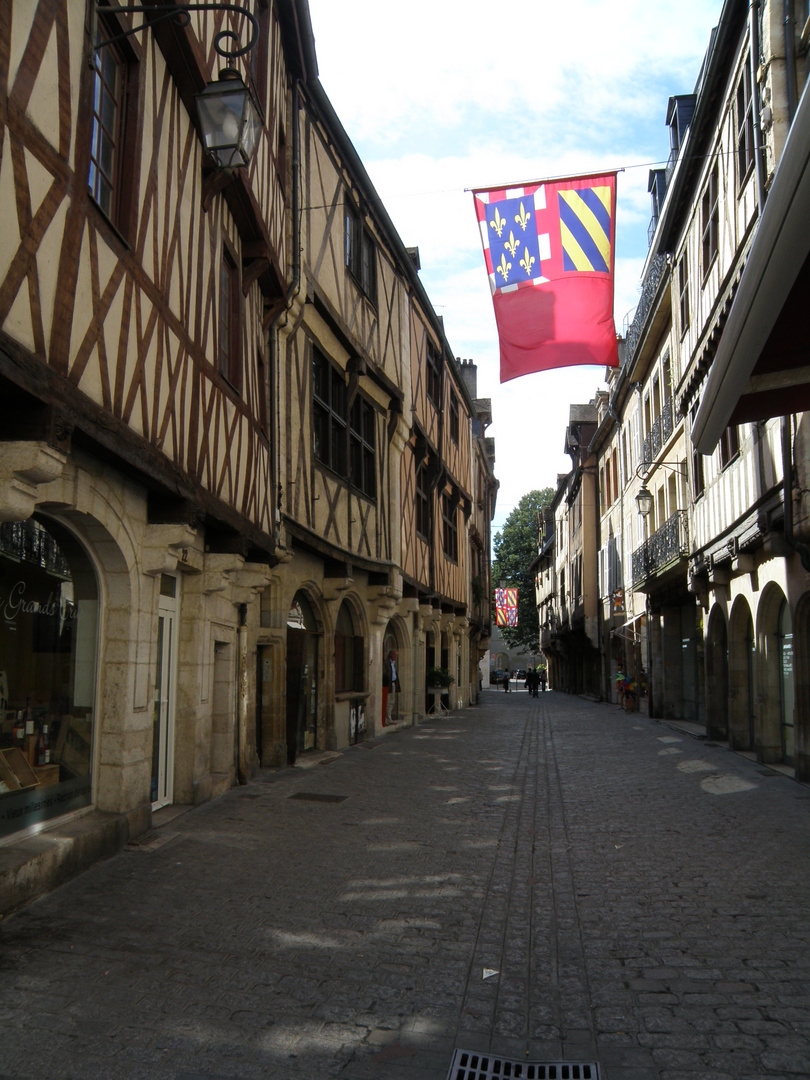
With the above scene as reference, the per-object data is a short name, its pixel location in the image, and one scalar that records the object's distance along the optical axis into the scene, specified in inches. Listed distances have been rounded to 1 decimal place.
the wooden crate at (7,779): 189.0
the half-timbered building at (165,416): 171.2
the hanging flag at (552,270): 367.9
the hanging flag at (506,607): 1652.3
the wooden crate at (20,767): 193.2
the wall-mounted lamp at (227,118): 215.0
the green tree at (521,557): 2287.2
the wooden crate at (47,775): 204.6
